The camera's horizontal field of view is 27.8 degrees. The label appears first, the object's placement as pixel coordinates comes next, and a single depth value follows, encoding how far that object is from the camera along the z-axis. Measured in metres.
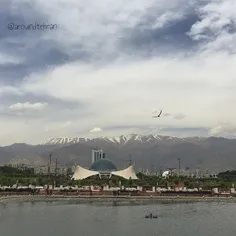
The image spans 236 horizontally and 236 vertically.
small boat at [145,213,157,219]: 49.74
